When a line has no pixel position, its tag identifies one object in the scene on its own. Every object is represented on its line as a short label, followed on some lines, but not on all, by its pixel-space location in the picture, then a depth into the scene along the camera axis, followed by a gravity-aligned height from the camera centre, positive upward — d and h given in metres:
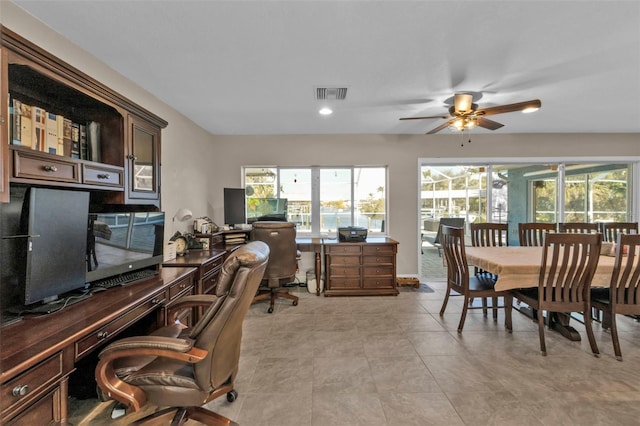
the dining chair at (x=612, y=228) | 3.41 -0.24
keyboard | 1.78 -0.48
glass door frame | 4.59 +0.80
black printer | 4.07 -0.37
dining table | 2.43 -0.55
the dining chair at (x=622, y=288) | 2.26 -0.68
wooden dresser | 3.97 -0.83
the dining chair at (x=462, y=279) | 2.74 -0.76
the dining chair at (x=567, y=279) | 2.26 -0.60
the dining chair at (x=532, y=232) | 3.54 -0.30
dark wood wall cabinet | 1.17 +0.48
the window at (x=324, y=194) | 4.67 +0.28
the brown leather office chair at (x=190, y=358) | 1.26 -0.71
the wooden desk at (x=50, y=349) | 0.94 -0.56
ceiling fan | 2.54 +0.96
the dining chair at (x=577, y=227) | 3.45 -0.22
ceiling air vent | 2.74 +1.23
